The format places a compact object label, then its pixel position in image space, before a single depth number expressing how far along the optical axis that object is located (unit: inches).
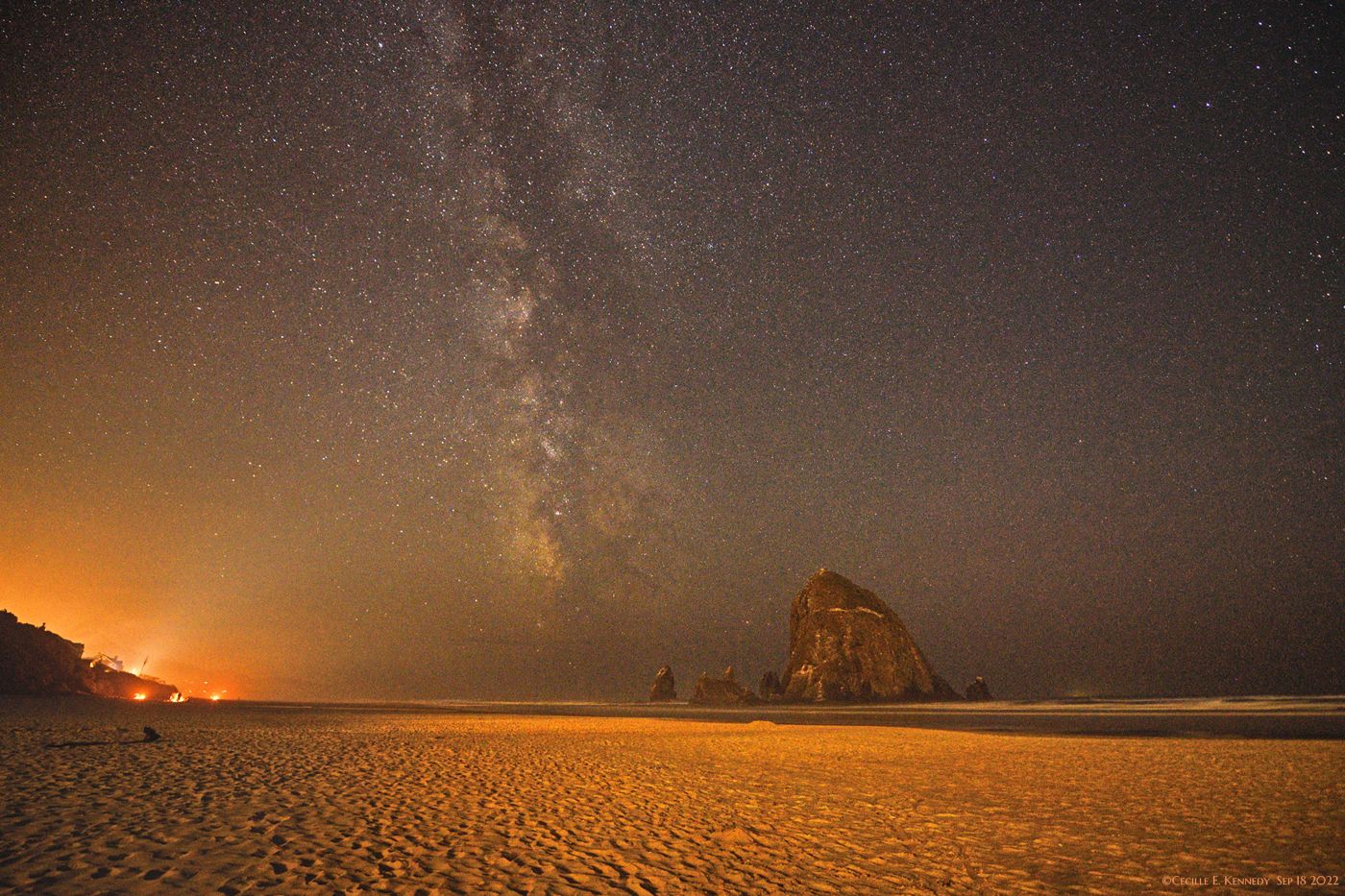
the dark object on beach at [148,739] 654.5
